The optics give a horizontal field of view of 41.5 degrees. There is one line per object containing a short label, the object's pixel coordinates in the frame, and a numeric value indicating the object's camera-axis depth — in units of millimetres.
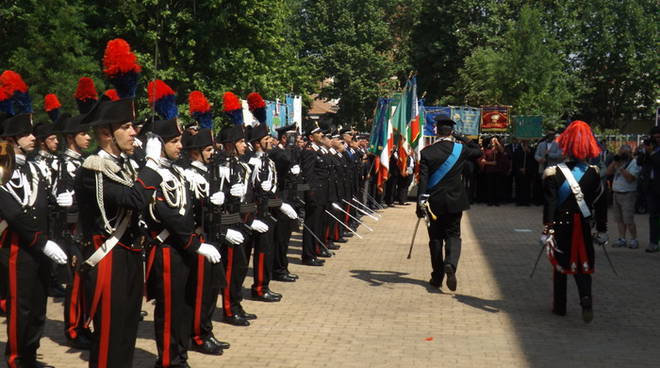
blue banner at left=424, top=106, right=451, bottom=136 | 25781
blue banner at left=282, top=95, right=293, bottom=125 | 21838
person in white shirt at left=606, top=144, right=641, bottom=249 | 14328
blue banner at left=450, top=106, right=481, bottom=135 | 27094
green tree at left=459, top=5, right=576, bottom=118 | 40219
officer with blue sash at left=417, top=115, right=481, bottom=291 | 10281
